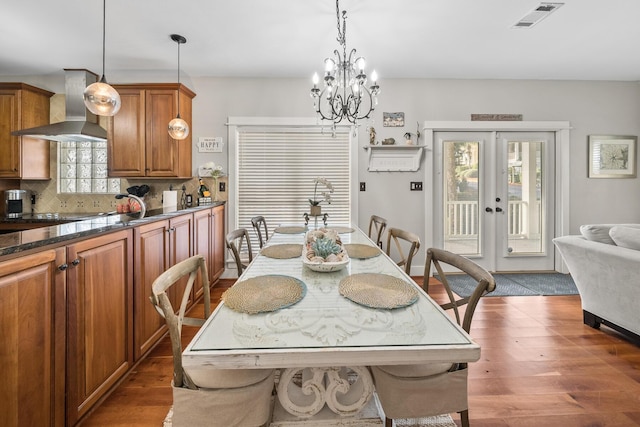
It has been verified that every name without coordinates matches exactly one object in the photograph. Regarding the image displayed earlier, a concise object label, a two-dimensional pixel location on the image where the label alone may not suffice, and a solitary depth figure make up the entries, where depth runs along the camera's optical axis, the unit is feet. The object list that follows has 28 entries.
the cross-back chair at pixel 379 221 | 10.07
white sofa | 7.22
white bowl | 4.84
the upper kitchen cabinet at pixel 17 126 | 11.66
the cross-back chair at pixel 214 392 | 3.43
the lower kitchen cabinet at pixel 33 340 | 3.69
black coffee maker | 12.32
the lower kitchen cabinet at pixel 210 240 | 10.27
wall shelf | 13.28
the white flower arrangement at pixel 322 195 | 10.91
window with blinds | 13.43
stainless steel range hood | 11.32
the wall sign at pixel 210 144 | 13.15
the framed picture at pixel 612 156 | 13.70
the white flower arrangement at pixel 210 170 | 12.57
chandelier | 7.00
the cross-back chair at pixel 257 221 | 9.65
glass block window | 13.12
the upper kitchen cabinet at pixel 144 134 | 11.84
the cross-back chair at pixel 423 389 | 3.56
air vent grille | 8.42
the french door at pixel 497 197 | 13.75
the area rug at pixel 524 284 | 11.50
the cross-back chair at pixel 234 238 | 6.24
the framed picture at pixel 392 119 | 13.30
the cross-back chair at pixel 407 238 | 6.04
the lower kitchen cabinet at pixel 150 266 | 6.59
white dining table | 2.66
